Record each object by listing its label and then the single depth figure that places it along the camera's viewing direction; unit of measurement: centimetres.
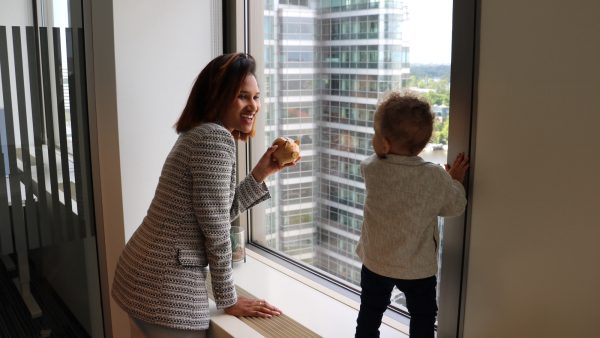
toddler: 118
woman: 133
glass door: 175
